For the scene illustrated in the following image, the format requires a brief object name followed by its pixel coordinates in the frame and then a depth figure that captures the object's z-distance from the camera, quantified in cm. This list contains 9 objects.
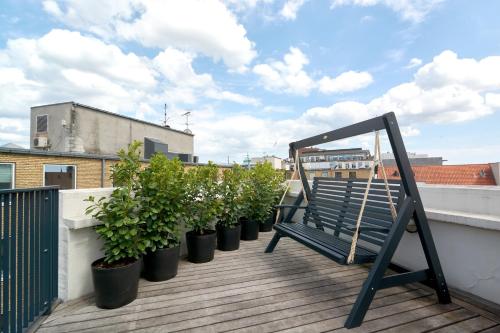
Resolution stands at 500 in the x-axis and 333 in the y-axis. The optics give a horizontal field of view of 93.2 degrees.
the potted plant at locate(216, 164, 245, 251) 356
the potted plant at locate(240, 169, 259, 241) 400
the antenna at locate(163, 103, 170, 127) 2797
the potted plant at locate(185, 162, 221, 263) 306
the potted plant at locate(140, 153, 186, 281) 250
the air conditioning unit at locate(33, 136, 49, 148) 1770
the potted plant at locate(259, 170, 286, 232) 440
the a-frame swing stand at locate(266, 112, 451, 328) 184
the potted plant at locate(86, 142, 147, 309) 202
